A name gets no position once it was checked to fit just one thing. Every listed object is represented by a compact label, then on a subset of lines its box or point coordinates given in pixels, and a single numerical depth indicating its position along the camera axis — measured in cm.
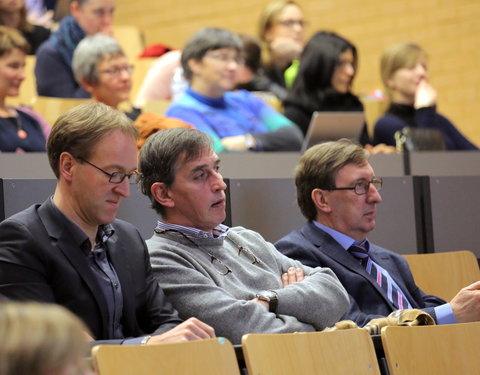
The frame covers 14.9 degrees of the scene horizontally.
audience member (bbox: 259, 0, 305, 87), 1094
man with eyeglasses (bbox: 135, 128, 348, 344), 499
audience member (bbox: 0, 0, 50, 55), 1036
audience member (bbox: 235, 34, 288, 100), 1072
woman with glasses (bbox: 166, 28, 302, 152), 818
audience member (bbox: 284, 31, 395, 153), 941
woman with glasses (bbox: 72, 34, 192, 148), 852
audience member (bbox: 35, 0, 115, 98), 965
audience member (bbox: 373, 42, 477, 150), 978
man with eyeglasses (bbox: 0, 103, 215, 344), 434
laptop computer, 800
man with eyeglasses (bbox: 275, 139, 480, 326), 595
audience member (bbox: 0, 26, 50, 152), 736
